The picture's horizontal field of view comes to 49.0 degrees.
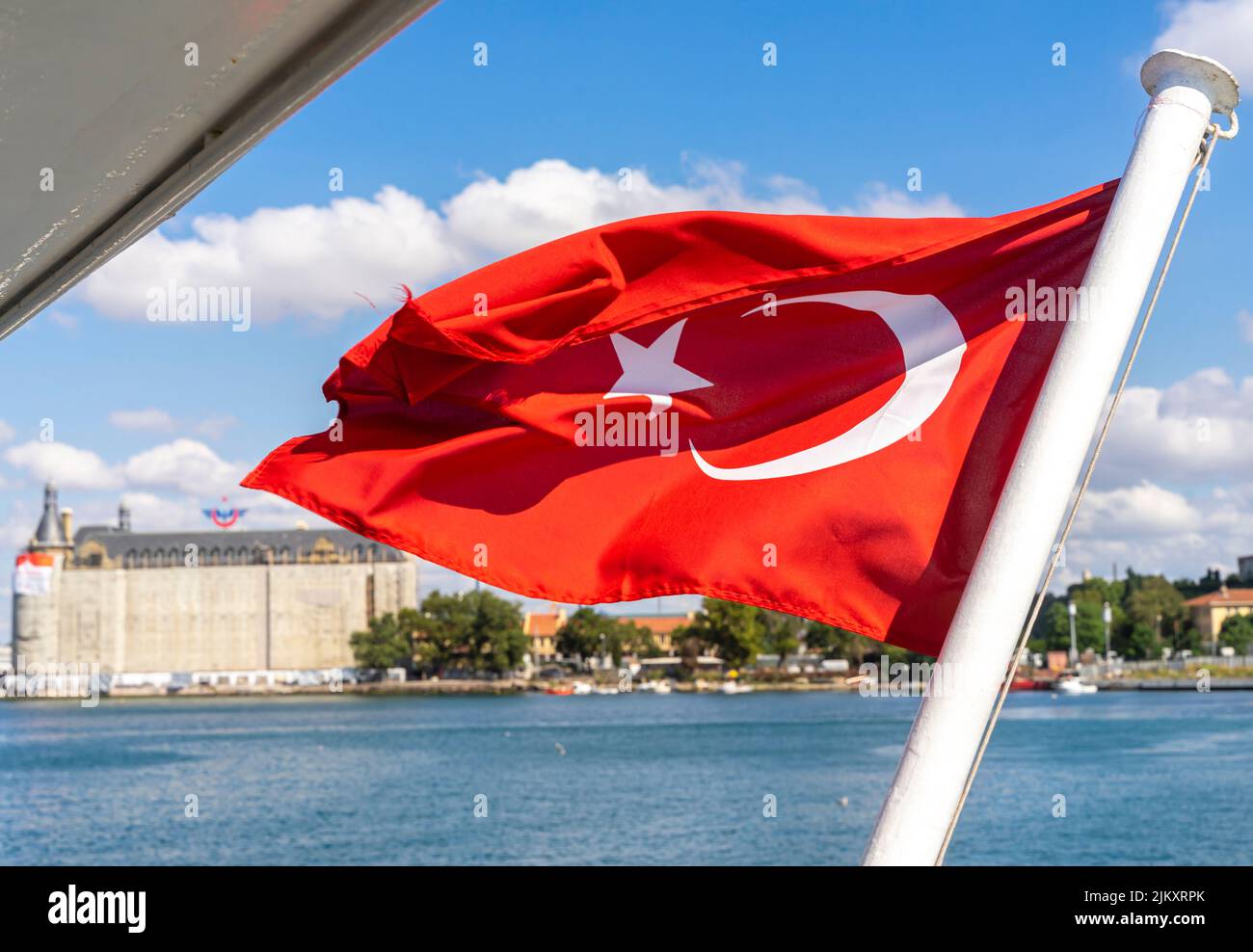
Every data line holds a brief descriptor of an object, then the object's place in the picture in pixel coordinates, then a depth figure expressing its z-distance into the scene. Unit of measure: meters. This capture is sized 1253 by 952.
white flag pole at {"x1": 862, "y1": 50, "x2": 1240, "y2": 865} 2.35
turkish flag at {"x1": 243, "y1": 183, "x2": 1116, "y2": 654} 3.31
